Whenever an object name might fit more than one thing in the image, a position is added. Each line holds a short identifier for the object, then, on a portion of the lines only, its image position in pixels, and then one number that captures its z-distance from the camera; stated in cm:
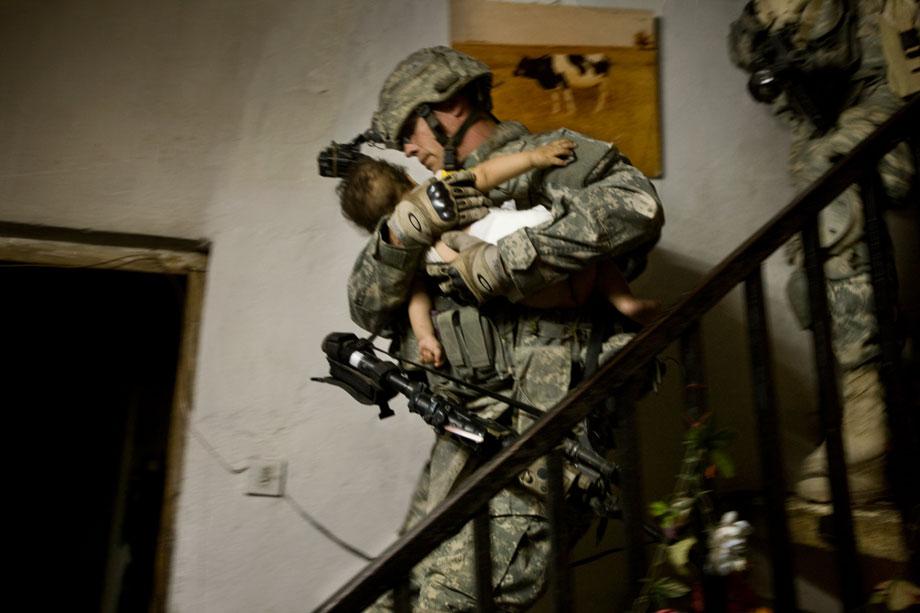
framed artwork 254
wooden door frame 222
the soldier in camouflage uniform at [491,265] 156
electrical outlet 221
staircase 130
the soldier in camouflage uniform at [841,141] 180
